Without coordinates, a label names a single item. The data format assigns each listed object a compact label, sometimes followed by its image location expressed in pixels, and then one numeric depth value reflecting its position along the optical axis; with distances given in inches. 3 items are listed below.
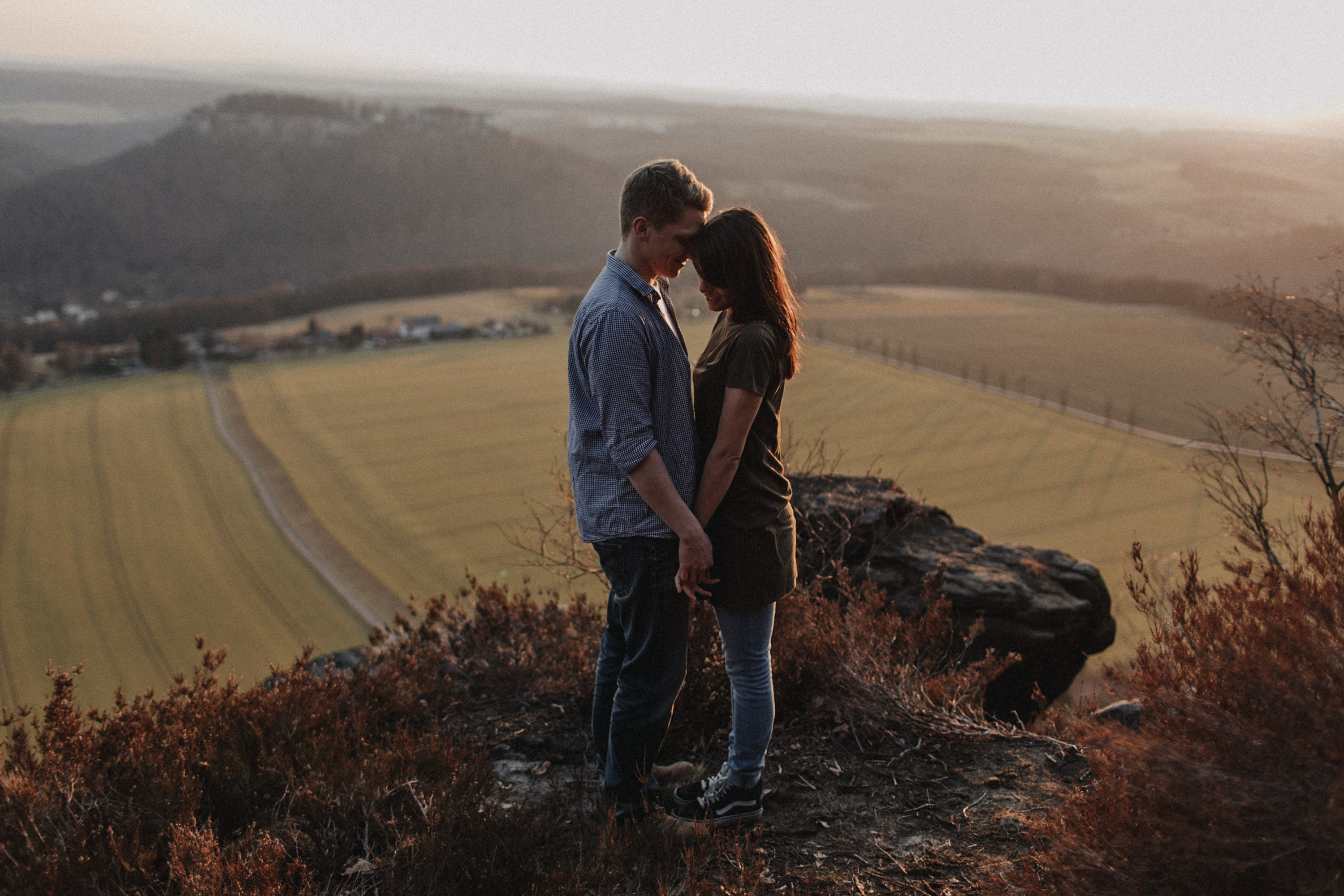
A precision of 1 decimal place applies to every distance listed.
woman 93.4
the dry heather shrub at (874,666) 135.3
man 91.6
